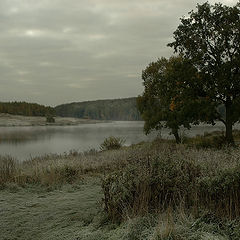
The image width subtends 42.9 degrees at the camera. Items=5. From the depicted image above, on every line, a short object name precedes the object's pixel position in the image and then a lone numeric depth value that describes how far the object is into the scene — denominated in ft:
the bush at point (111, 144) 91.47
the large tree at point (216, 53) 67.05
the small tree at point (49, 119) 415.85
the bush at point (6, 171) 35.42
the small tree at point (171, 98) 69.36
